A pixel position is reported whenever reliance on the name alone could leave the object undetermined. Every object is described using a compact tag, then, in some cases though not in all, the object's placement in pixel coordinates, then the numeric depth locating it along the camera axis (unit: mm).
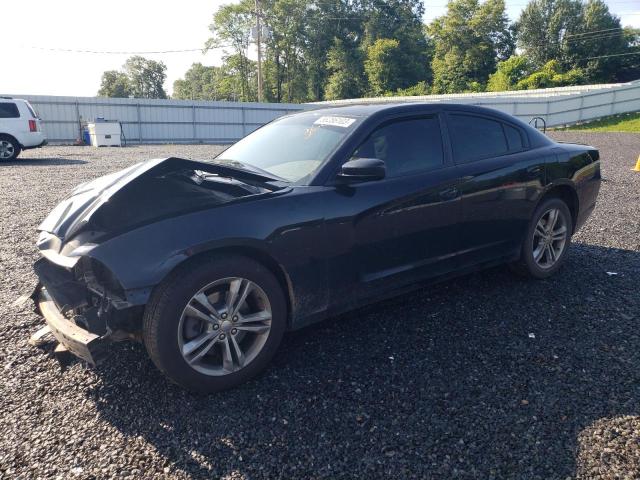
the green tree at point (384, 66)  63094
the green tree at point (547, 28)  58812
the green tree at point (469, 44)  59875
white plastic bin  21250
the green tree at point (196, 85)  101456
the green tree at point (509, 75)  51244
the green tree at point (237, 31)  60219
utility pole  37188
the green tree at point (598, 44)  52906
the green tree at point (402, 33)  65625
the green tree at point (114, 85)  103938
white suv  14016
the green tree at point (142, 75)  109688
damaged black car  2467
